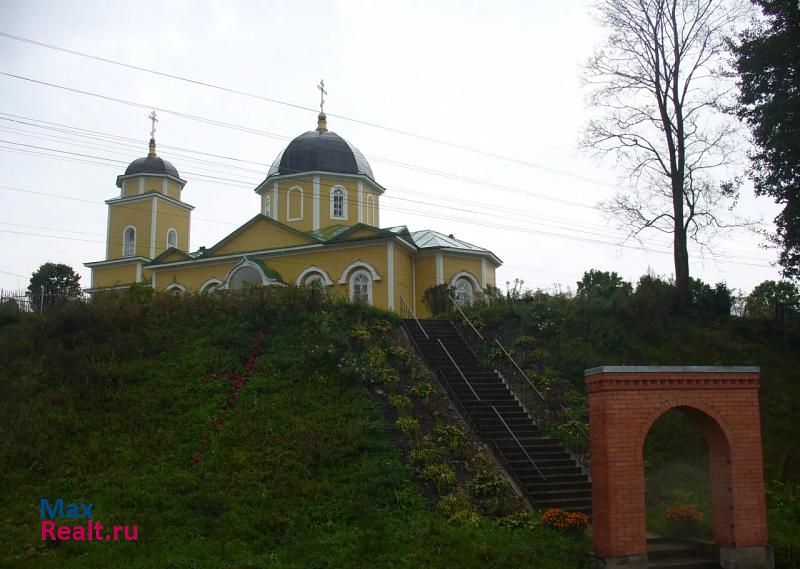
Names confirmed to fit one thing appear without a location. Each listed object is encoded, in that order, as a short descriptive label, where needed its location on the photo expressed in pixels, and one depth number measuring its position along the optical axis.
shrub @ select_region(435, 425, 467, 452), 14.90
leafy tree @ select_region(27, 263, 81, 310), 46.75
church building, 27.98
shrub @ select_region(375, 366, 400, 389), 17.14
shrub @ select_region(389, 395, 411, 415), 16.03
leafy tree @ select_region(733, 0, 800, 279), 20.75
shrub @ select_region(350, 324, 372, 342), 19.50
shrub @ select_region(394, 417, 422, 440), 15.03
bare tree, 24.94
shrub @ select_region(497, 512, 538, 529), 12.22
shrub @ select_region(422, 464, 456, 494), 13.33
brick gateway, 10.56
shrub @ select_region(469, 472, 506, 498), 13.39
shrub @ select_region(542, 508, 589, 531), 11.88
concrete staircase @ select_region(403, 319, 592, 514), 13.98
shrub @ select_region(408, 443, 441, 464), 14.07
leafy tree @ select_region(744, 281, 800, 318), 24.39
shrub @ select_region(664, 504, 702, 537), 12.02
